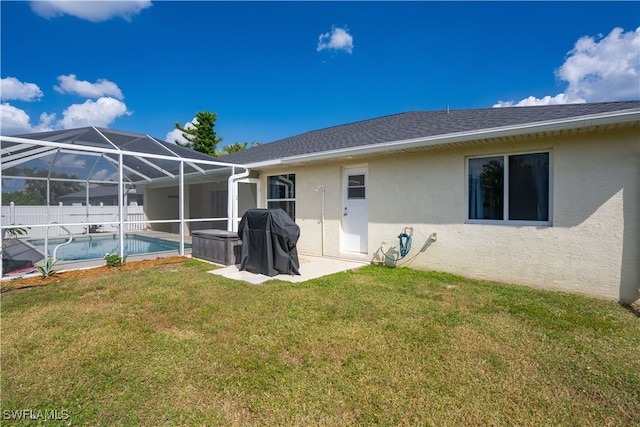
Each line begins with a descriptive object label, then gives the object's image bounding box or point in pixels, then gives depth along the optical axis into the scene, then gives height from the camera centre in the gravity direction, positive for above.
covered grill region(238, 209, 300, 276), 6.13 -0.68
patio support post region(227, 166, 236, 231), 9.34 +0.34
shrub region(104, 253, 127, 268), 6.90 -1.15
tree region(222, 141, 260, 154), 30.25 +6.66
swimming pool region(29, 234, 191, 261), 9.02 -1.28
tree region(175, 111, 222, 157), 27.05 +7.40
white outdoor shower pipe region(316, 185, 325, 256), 8.24 -0.27
